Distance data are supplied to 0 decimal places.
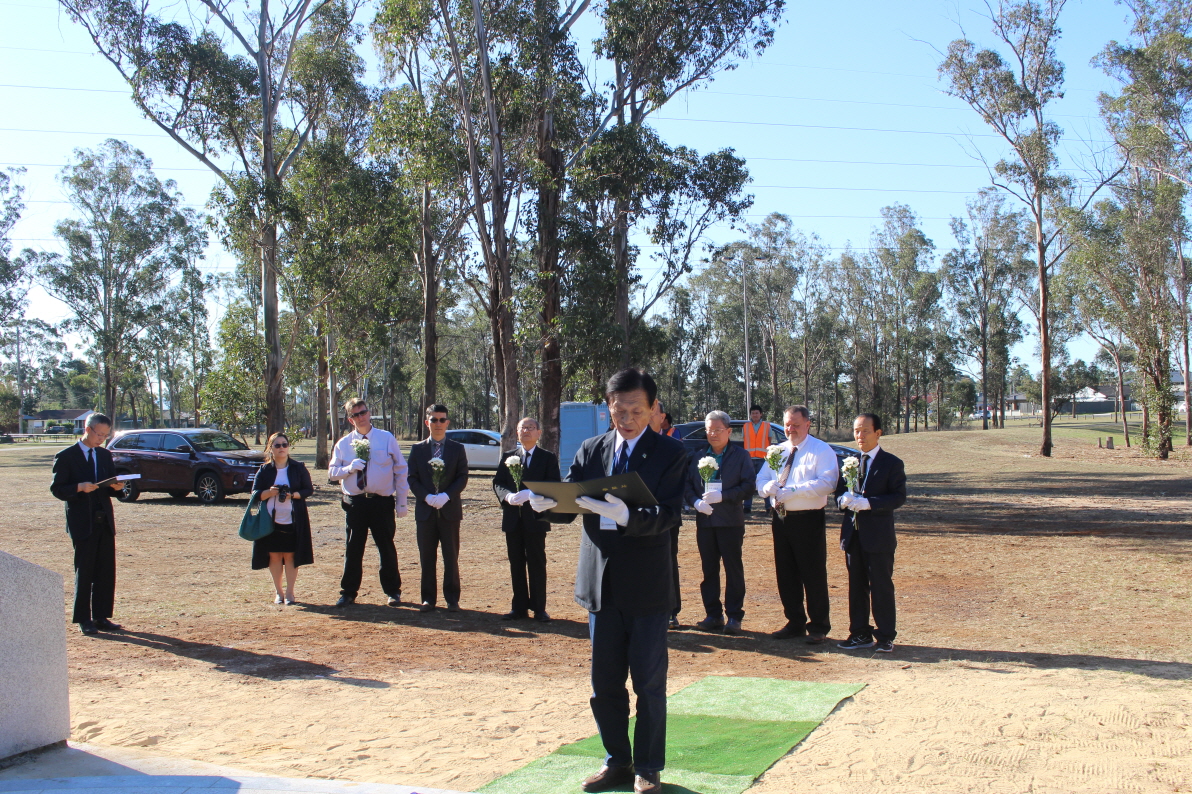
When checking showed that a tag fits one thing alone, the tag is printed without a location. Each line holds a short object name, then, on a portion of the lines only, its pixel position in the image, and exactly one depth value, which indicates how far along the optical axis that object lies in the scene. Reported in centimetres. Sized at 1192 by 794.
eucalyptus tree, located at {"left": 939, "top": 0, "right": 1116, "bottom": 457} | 3316
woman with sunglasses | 912
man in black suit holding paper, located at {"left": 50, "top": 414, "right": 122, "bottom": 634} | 793
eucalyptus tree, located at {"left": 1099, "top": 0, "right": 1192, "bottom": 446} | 3177
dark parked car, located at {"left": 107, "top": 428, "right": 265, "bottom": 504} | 2041
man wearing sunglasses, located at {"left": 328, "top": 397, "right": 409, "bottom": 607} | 906
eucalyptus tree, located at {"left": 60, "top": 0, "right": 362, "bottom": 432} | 2505
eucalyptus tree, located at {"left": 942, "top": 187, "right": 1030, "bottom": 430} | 6625
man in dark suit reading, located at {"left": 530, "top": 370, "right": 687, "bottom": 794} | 428
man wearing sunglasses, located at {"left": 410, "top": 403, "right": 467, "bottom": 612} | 891
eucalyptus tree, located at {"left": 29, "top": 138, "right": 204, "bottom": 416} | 4941
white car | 2981
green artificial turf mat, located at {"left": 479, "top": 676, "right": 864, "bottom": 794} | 444
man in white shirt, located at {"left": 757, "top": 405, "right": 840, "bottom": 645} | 741
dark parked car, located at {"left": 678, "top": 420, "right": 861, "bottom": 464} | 1912
